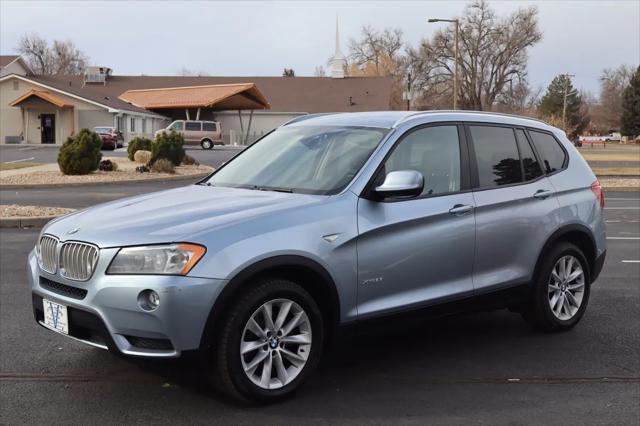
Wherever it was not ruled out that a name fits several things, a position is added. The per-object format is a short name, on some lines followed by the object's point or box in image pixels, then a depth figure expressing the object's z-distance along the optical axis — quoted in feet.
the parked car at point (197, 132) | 157.69
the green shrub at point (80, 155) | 74.18
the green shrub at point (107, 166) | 79.97
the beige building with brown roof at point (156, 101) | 161.79
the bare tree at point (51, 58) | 297.12
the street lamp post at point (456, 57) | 108.72
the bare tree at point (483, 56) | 240.12
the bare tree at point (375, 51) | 289.53
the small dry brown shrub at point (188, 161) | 94.89
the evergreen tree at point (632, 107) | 314.96
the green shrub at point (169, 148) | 85.57
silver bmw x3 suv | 12.46
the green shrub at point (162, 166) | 81.92
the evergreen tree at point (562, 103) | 344.28
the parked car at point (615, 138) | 352.24
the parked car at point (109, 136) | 141.69
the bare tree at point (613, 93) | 392.88
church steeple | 223.92
